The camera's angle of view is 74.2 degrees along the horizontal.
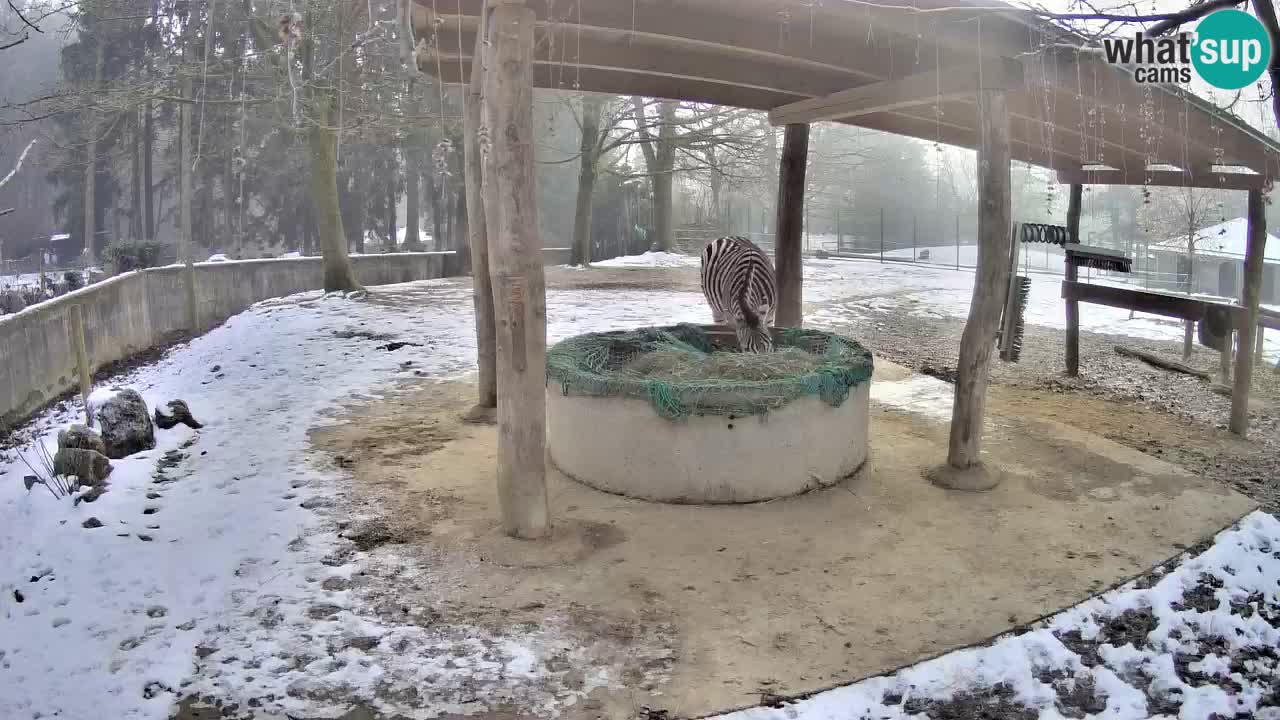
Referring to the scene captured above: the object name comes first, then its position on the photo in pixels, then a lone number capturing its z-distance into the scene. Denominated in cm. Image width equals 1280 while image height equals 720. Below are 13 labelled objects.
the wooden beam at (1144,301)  857
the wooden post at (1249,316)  785
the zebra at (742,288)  729
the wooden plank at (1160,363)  1059
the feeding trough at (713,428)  552
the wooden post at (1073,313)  1065
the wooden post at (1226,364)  1034
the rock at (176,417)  748
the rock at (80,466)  584
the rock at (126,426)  666
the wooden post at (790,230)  931
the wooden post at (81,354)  775
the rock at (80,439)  605
